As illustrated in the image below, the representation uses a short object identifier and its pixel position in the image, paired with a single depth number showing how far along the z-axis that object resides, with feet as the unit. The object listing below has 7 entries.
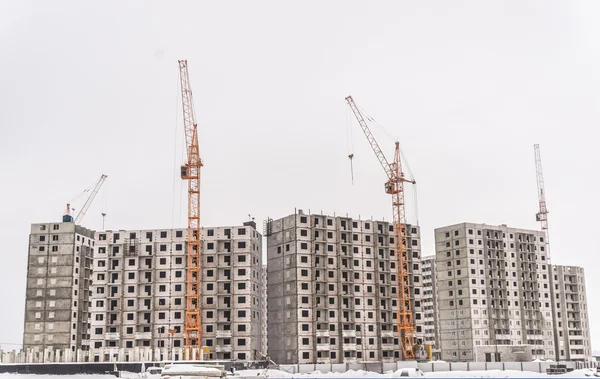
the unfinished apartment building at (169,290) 483.51
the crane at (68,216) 574.15
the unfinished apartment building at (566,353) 650.84
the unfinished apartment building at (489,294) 576.20
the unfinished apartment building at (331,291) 497.46
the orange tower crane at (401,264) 517.14
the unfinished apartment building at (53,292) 529.04
